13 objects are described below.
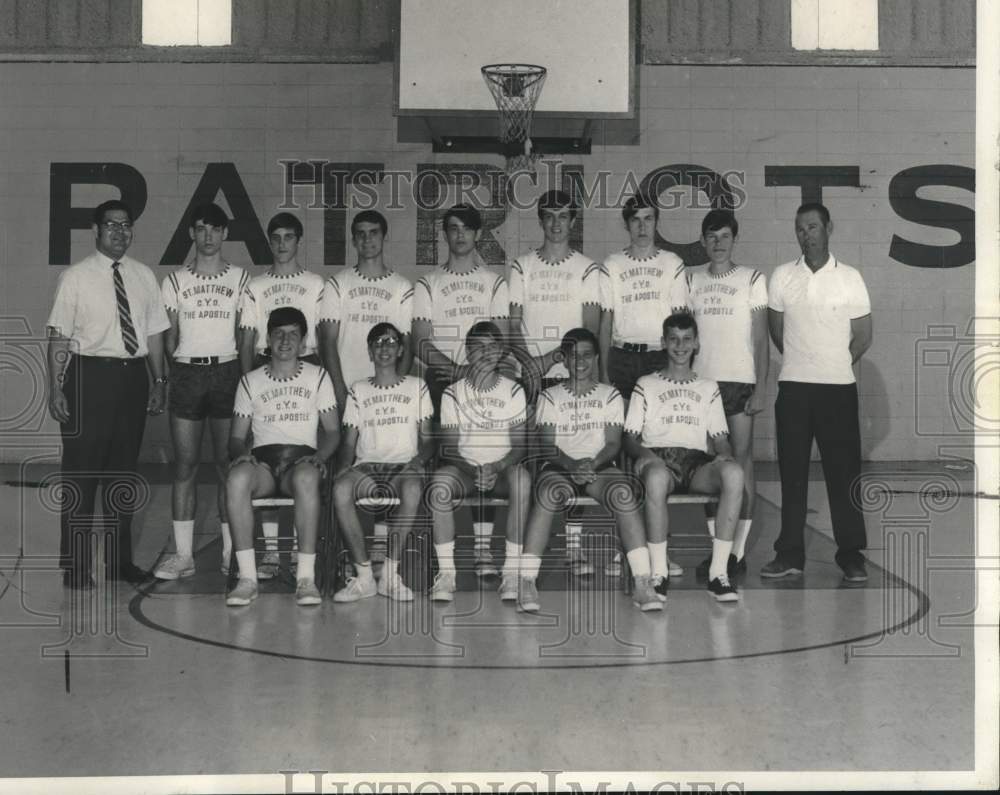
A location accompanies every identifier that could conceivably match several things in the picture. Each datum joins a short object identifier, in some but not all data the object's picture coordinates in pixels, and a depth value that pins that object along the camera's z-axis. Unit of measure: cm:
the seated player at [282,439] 509
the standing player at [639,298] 566
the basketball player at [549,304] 565
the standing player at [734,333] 563
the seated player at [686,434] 518
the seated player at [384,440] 517
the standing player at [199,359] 559
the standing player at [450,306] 577
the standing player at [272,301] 567
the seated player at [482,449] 514
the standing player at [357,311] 575
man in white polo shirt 559
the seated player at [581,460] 505
